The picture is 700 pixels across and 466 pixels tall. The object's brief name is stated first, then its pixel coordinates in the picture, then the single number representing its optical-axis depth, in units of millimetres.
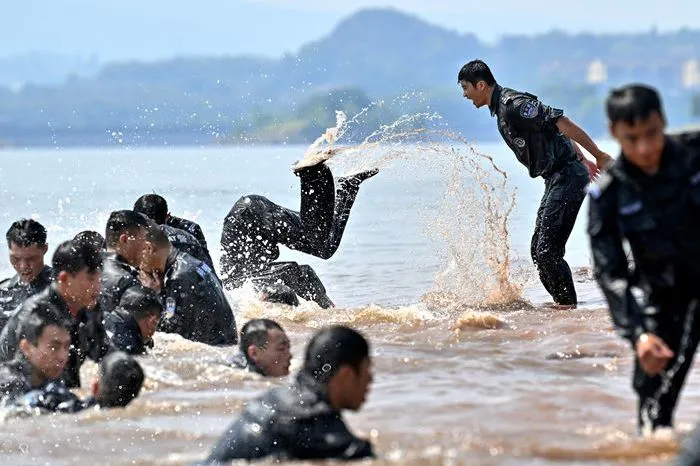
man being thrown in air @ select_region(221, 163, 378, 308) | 26125
